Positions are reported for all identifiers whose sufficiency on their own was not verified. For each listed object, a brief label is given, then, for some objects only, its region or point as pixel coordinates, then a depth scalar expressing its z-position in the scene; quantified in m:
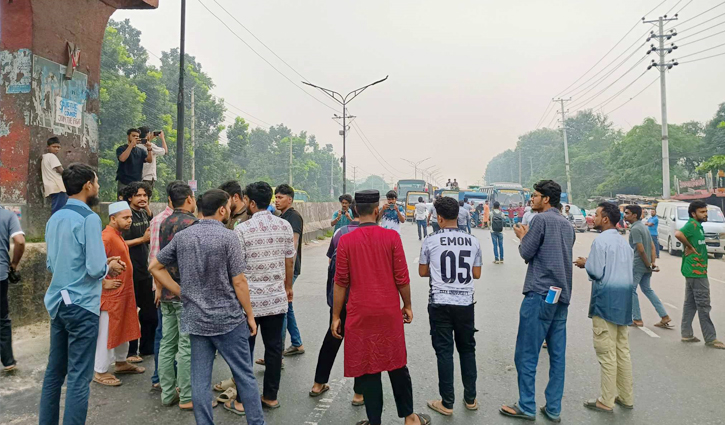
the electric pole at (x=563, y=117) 46.86
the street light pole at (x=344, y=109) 28.67
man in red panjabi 3.33
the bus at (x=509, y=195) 32.78
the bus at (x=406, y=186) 39.53
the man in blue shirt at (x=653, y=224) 11.54
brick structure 7.00
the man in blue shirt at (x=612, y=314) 4.08
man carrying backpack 12.79
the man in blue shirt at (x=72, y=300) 3.25
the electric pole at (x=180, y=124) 12.88
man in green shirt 5.98
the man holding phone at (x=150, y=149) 7.31
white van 15.29
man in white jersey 3.89
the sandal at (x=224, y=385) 4.39
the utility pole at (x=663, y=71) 25.81
